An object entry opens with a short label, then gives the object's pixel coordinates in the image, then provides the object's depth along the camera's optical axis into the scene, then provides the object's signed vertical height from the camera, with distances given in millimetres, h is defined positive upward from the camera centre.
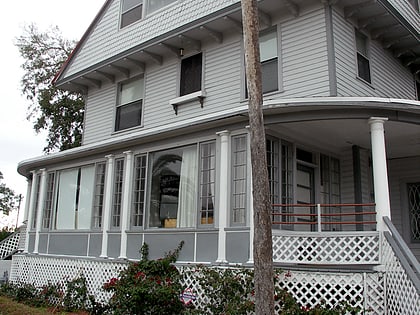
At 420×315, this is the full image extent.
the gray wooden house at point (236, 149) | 7746 +2510
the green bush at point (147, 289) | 8148 -587
